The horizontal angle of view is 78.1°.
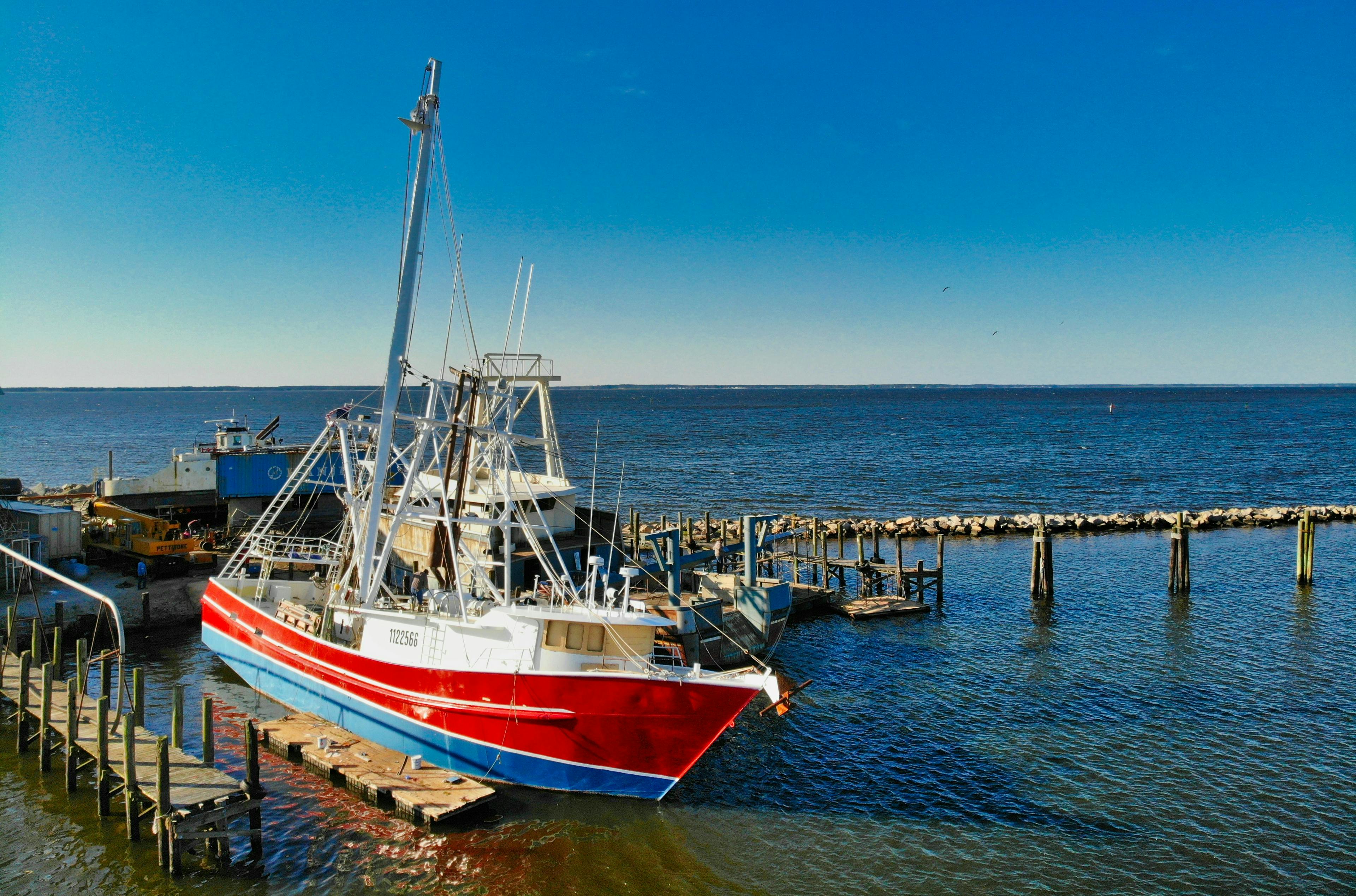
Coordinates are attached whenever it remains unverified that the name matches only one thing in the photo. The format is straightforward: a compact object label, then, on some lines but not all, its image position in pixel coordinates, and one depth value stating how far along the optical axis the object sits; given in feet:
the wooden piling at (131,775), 53.06
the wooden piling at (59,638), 74.43
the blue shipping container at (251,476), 142.31
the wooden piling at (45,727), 61.98
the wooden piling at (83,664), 65.67
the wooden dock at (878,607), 110.73
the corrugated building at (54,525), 109.29
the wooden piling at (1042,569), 118.42
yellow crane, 114.73
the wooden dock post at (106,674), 59.57
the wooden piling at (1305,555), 123.95
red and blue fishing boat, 60.13
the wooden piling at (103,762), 54.75
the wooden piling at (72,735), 60.49
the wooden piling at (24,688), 67.05
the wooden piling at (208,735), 53.93
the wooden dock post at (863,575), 119.03
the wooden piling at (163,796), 49.70
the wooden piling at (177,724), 56.90
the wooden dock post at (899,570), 117.70
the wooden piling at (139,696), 58.90
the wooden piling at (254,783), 52.31
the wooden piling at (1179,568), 121.39
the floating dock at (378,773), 57.88
